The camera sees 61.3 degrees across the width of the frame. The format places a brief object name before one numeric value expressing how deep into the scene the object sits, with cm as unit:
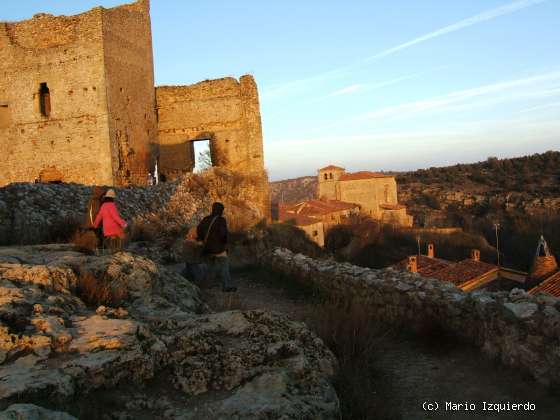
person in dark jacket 689
